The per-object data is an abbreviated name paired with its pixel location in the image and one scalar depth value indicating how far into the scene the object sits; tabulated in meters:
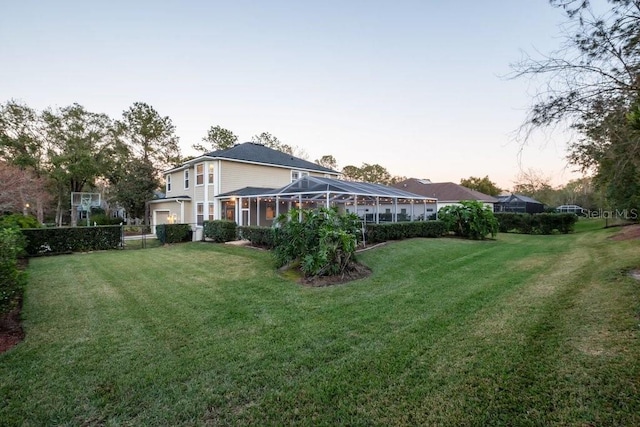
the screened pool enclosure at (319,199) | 12.48
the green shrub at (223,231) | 14.21
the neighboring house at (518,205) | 28.67
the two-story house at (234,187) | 17.20
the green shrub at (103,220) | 27.95
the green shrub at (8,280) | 4.01
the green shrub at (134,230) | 24.00
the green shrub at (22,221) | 12.87
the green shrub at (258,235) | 11.69
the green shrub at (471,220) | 14.05
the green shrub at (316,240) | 6.85
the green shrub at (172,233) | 15.19
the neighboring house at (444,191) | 28.28
